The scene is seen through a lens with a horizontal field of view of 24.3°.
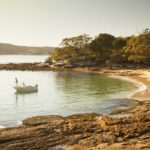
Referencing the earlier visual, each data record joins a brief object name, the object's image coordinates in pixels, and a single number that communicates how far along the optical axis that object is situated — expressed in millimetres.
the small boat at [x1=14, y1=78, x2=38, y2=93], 58812
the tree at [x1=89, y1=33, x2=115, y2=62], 116356
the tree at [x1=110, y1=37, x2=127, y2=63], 110750
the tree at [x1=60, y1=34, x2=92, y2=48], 124500
